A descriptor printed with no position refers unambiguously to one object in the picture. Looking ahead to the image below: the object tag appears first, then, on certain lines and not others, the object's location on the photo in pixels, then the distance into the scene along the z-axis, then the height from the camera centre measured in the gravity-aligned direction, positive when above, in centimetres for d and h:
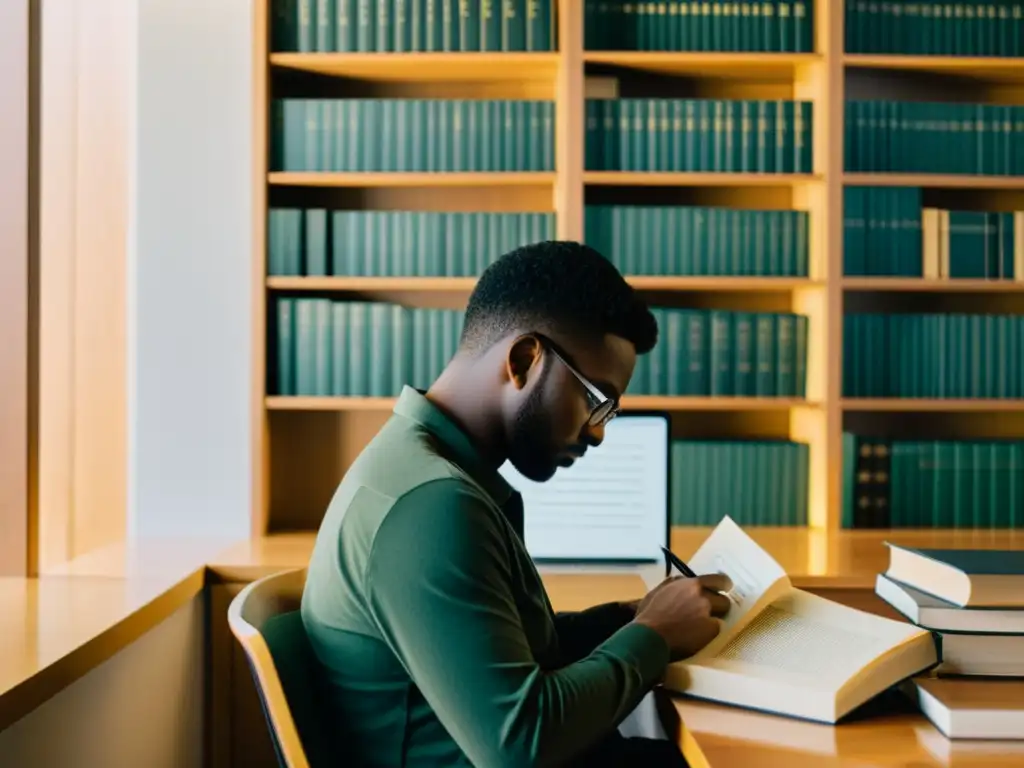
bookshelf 255 +49
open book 107 -30
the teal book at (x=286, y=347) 257 +8
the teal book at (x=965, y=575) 115 -22
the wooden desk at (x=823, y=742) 96 -35
